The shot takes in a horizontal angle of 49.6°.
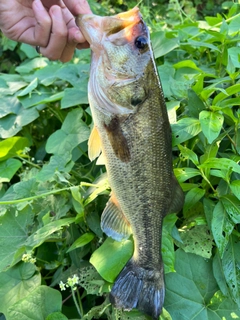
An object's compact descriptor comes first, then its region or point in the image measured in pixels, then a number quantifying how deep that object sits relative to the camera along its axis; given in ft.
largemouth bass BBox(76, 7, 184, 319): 1.03
